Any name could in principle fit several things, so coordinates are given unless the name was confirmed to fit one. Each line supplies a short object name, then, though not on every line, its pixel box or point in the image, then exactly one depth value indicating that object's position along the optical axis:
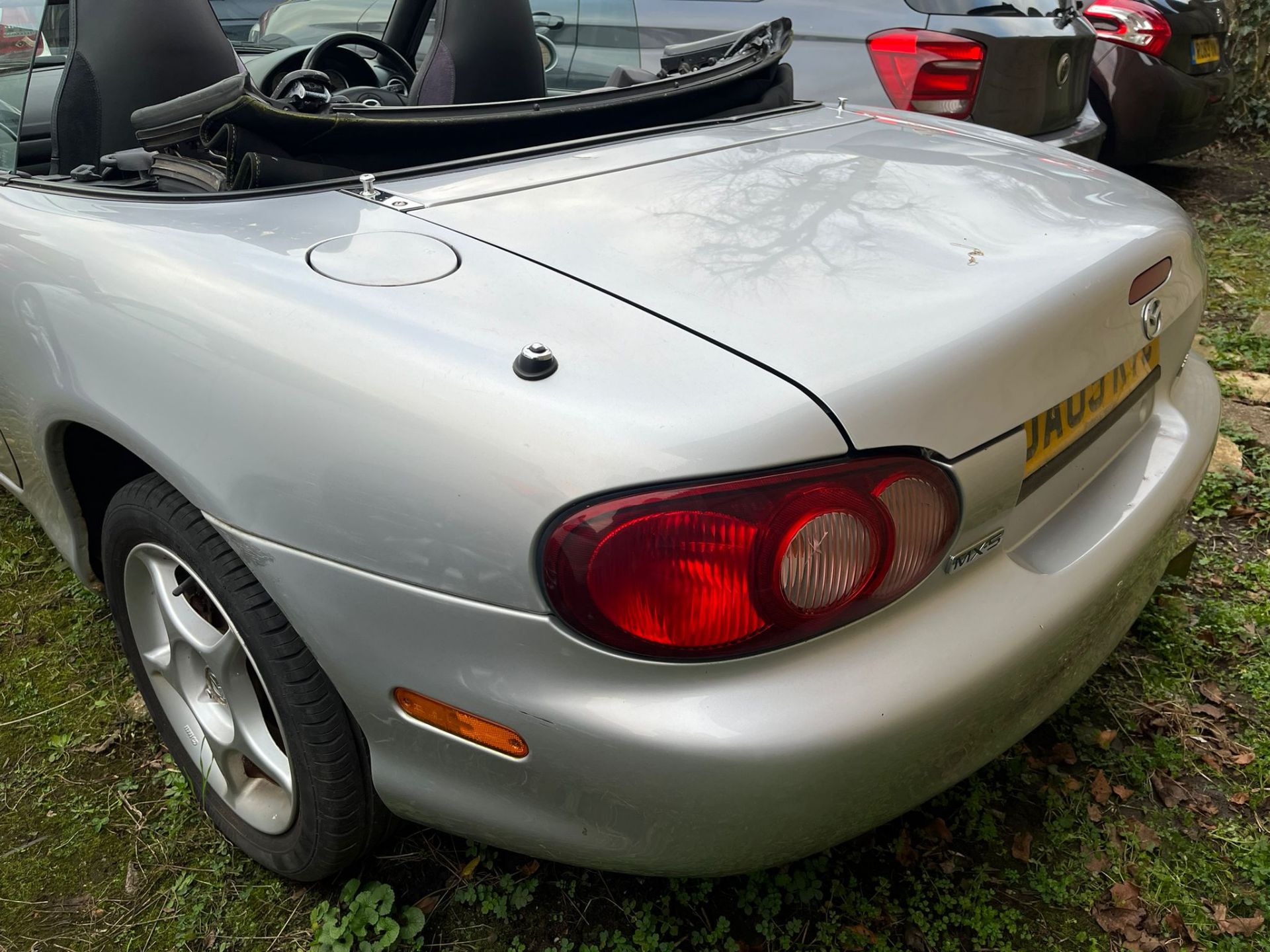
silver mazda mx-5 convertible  1.13
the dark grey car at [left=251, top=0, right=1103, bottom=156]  3.58
